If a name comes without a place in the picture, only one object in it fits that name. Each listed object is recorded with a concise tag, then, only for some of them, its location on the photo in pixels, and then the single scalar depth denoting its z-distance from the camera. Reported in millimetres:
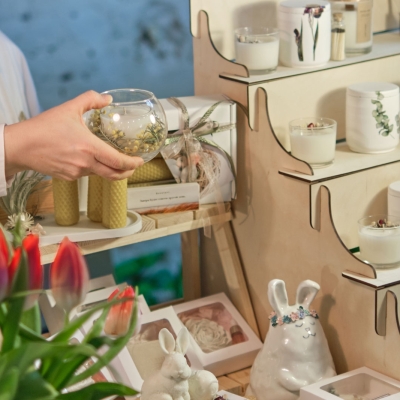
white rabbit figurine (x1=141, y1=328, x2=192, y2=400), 2160
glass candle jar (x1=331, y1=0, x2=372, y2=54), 2444
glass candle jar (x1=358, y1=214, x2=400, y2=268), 2243
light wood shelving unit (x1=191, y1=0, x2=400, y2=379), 2255
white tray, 2283
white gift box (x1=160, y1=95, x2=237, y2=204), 2364
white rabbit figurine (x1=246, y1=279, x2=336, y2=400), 2273
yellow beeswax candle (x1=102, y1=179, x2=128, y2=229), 2278
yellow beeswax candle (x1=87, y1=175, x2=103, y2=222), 2325
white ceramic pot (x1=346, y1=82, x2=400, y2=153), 2364
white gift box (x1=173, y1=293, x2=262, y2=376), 2428
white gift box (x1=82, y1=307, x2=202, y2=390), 2332
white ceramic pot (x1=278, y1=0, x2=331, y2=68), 2384
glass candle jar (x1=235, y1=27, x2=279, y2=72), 2382
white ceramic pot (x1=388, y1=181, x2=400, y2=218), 2330
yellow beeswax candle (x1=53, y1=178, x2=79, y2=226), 2302
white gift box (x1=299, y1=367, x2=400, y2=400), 2209
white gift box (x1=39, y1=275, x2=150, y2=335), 2362
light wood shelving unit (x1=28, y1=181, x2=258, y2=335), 2326
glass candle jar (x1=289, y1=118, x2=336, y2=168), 2334
